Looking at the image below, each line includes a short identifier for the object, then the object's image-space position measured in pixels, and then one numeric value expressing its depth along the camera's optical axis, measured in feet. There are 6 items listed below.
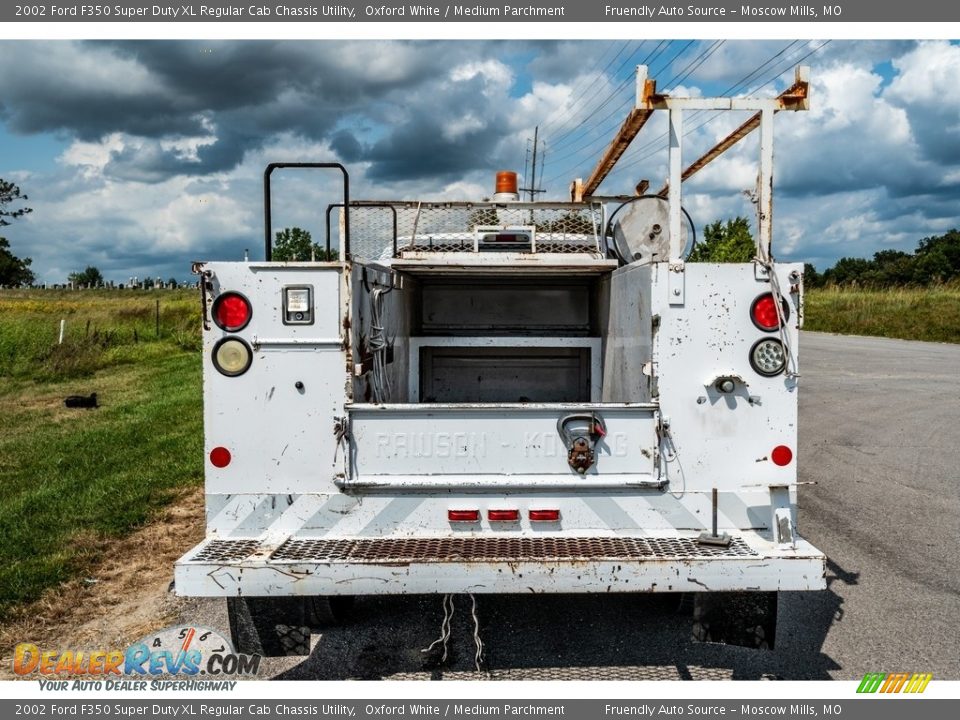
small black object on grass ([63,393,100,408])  44.76
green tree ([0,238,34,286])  239.17
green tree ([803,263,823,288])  187.34
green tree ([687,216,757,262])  125.96
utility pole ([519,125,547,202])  111.88
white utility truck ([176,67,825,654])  12.15
